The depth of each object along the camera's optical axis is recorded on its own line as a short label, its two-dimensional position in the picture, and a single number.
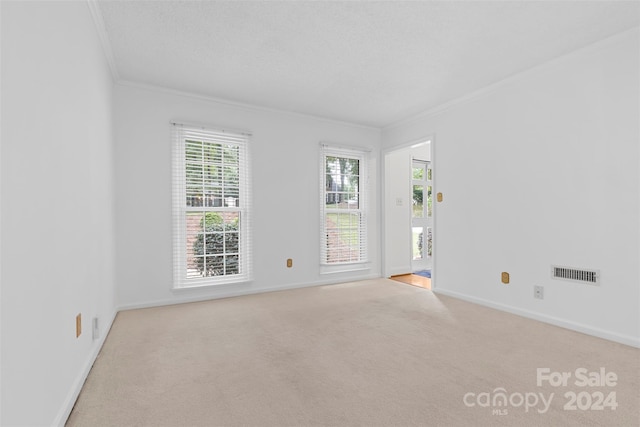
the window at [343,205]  4.97
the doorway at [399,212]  5.45
